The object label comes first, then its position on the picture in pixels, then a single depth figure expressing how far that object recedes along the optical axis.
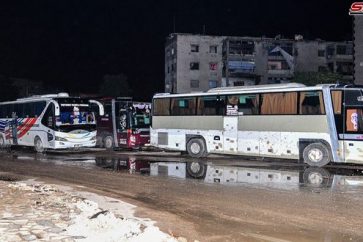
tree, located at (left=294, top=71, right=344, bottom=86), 55.81
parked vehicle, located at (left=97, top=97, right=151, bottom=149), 27.67
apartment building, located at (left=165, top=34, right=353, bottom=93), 69.94
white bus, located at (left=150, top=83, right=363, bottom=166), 17.73
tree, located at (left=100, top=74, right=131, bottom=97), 73.88
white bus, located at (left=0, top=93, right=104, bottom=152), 24.72
